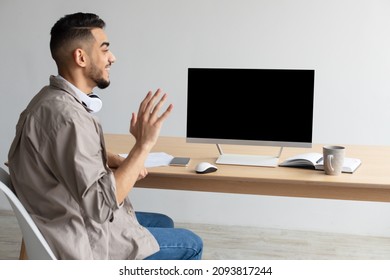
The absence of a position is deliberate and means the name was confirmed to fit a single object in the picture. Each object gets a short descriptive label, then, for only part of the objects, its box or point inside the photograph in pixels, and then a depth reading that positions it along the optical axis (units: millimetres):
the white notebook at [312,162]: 2429
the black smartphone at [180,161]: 2525
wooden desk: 2271
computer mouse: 2381
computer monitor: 2514
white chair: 1631
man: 1783
